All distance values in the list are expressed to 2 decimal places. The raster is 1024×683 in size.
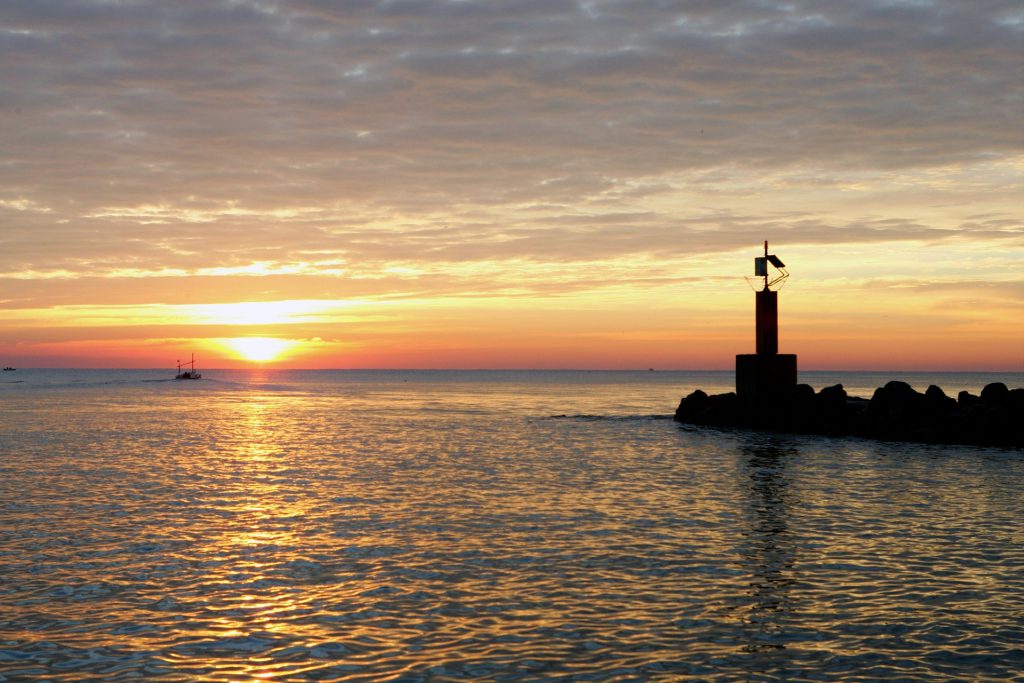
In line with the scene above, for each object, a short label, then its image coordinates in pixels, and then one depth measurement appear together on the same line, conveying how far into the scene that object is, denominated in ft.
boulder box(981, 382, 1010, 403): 140.67
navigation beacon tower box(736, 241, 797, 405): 158.53
